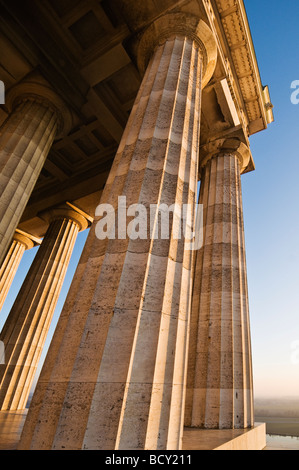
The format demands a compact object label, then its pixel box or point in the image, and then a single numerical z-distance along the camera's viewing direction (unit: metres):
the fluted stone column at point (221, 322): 10.00
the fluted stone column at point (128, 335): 4.31
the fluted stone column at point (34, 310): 18.78
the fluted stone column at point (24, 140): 12.15
